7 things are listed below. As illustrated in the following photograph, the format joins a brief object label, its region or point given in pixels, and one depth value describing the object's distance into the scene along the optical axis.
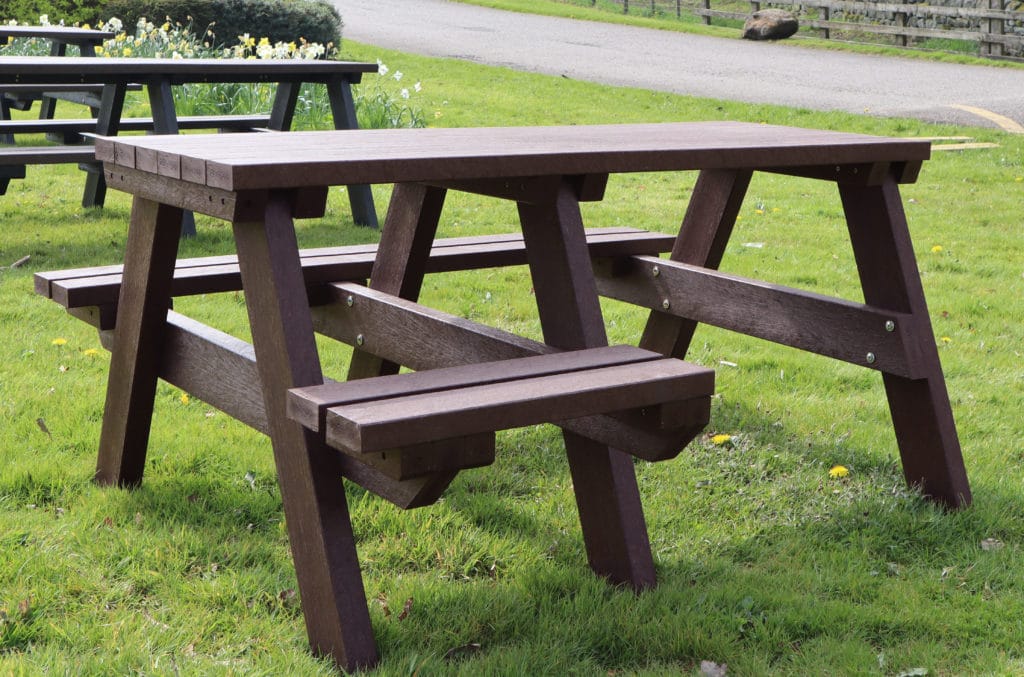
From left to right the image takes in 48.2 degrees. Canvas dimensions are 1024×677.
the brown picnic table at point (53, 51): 7.92
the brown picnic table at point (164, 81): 5.61
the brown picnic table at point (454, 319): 2.10
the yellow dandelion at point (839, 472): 3.22
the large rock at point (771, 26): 19.00
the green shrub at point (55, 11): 14.54
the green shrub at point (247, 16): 12.87
